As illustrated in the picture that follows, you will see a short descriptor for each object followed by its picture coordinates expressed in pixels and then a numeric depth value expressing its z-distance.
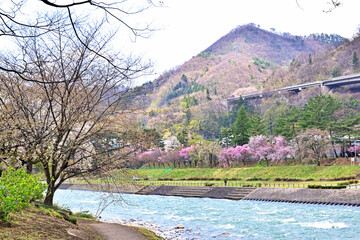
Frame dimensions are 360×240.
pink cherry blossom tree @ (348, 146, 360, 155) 48.03
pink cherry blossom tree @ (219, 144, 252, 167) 58.78
